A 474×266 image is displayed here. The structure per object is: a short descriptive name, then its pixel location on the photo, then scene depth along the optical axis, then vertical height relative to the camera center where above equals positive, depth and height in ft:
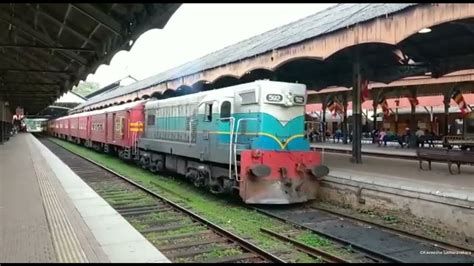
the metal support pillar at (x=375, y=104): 104.42 +5.00
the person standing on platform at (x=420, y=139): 86.38 -2.52
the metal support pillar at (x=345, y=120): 101.35 +1.40
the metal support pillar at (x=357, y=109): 51.13 +1.89
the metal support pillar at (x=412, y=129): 85.87 -0.67
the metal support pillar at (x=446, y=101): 92.12 +4.80
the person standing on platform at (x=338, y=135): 118.54 -2.41
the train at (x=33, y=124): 421.63 +3.25
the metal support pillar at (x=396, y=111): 112.37 +3.77
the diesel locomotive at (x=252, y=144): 36.14 -1.50
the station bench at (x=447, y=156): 38.94 -2.73
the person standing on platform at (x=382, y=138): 95.92 -2.56
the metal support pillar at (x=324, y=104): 116.88 +5.61
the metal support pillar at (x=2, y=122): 116.84 +1.50
